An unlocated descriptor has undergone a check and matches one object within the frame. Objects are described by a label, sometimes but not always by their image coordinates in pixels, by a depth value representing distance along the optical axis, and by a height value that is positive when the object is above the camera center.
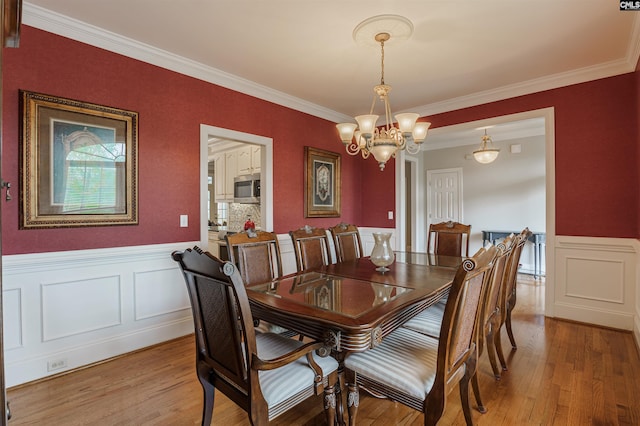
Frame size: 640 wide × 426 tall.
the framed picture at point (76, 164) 2.30 +0.38
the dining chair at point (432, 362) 1.38 -0.74
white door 6.50 +0.34
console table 5.41 -0.57
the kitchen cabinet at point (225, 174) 5.33 +0.66
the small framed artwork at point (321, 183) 4.38 +0.41
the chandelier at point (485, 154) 5.10 +0.90
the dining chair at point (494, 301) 1.84 -0.57
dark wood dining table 1.46 -0.48
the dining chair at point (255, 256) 2.33 -0.33
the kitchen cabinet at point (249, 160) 4.79 +0.81
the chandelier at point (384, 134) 2.44 +0.61
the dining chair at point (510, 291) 2.39 -0.64
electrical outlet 2.38 -1.10
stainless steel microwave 4.63 +0.35
